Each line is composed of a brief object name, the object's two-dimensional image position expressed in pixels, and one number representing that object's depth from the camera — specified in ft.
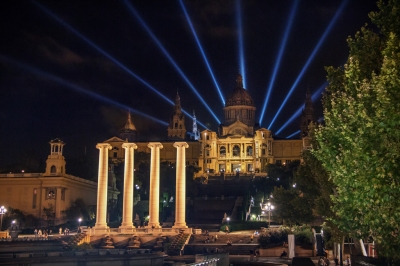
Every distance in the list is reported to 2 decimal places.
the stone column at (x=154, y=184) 216.54
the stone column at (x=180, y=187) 212.84
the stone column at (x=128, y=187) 218.18
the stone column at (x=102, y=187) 216.13
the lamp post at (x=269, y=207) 237.66
